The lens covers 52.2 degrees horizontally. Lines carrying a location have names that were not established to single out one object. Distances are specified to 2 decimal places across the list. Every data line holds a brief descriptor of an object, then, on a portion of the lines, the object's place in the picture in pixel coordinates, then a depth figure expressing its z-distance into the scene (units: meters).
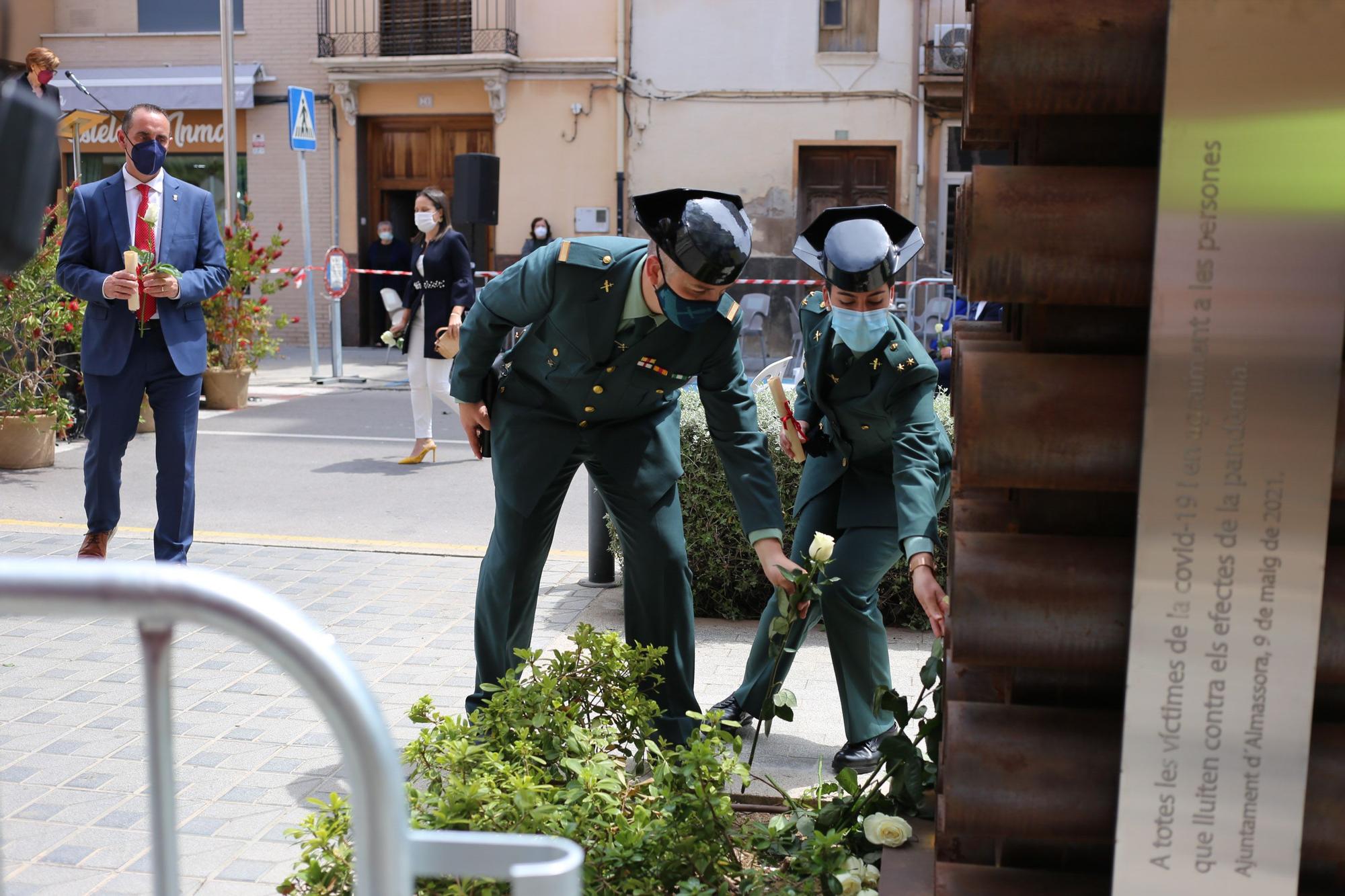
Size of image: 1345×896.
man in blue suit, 5.77
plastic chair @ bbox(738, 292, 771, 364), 18.42
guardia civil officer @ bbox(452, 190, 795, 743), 3.70
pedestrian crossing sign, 15.02
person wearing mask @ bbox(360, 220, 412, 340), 21.16
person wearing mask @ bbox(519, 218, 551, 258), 21.02
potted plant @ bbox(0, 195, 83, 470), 9.02
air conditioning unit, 20.16
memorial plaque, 1.96
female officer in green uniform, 3.84
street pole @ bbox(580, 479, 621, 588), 6.40
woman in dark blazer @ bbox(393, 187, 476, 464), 9.68
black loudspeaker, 13.34
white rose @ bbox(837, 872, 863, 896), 2.97
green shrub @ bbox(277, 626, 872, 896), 2.85
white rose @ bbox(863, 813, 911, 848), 3.09
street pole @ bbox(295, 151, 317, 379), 15.73
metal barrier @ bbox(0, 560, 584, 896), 1.48
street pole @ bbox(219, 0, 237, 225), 15.79
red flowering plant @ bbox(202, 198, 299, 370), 12.19
